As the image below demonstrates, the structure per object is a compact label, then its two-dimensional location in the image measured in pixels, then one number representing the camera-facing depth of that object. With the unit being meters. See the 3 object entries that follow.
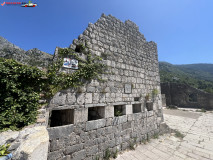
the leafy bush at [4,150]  1.24
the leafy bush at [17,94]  2.02
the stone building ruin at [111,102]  2.85
